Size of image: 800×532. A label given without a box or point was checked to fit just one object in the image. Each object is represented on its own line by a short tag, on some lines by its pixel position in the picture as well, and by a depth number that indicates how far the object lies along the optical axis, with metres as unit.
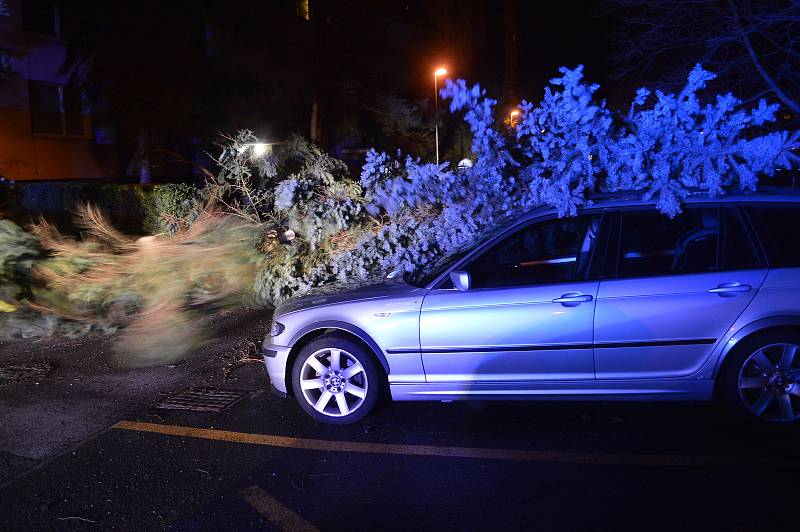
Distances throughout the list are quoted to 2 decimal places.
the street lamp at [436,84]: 17.87
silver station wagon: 4.23
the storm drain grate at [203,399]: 5.23
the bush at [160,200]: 14.00
